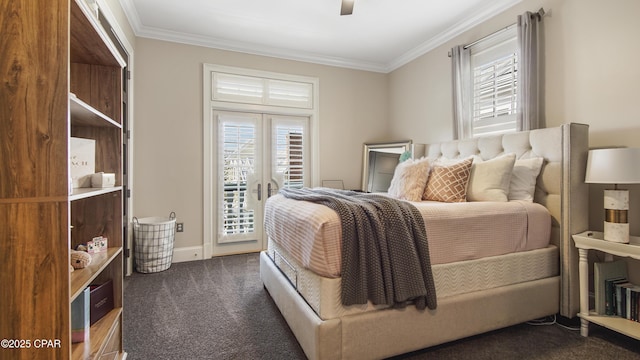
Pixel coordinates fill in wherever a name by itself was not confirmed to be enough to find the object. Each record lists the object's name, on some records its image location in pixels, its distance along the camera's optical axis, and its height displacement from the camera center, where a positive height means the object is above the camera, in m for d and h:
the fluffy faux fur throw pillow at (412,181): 2.54 -0.01
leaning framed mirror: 4.13 +0.25
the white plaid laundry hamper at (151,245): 3.11 -0.68
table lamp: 1.70 +0.01
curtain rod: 2.56 +1.44
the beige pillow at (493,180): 2.26 +0.00
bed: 1.52 -0.64
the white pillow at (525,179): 2.25 +0.00
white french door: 3.80 +0.15
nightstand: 1.74 -0.59
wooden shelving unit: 0.90 +0.01
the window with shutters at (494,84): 2.85 +0.97
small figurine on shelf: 1.29 -0.34
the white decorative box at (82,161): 1.43 +0.10
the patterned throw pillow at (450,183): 2.36 -0.03
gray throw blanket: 1.51 -0.39
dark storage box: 1.48 -0.62
